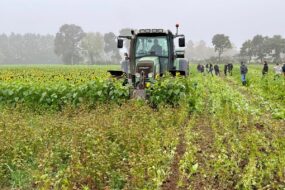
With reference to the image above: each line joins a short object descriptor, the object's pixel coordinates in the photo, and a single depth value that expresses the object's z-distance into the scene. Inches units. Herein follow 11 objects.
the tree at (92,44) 3865.7
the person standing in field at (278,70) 912.3
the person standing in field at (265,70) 960.9
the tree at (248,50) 3225.9
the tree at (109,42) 4158.5
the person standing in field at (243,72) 830.1
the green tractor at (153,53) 475.8
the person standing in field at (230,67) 1290.2
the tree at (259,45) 3151.3
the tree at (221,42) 3129.9
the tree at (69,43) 3733.8
